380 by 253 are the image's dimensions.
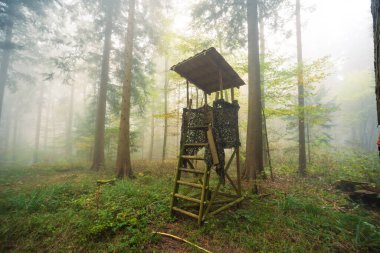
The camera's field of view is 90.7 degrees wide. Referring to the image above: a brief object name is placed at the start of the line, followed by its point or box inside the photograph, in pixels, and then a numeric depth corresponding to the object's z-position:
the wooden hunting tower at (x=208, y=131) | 4.81
